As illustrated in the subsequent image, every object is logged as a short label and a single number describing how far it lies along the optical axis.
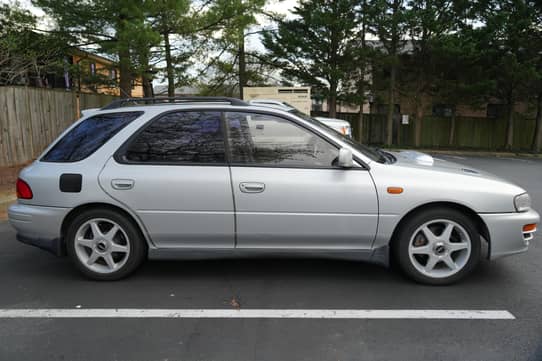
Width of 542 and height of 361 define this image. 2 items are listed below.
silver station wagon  3.64
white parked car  10.51
